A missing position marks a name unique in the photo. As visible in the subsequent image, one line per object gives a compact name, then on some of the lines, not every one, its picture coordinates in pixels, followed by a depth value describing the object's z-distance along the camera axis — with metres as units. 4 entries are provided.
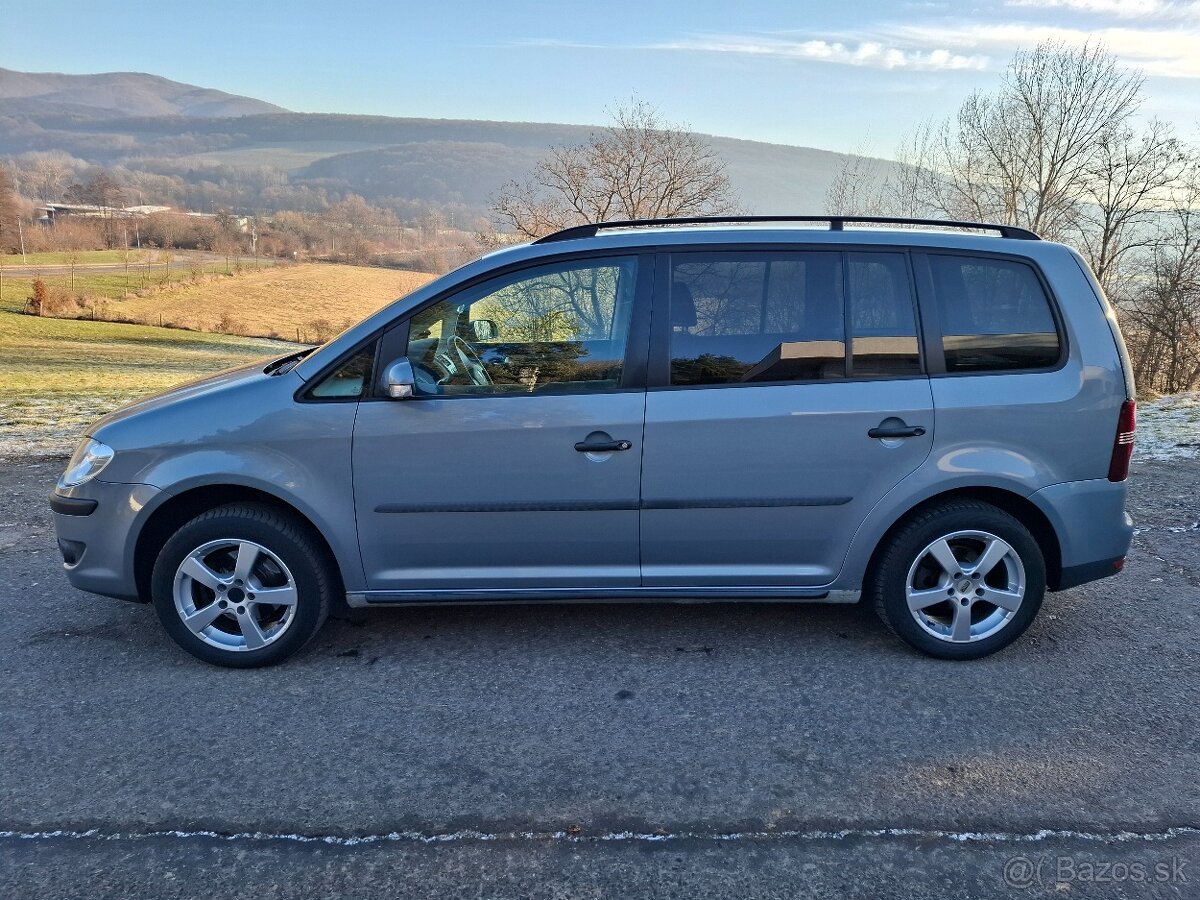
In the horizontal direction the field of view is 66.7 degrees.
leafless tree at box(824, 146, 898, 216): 39.94
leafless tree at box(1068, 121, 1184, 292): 34.00
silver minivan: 3.67
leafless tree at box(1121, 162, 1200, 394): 29.05
